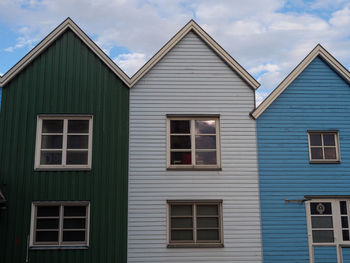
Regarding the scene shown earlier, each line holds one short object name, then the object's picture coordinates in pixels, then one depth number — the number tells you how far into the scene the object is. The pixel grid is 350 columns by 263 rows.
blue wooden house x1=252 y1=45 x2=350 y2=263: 14.15
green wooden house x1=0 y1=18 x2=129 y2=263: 13.85
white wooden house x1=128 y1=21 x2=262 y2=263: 14.09
